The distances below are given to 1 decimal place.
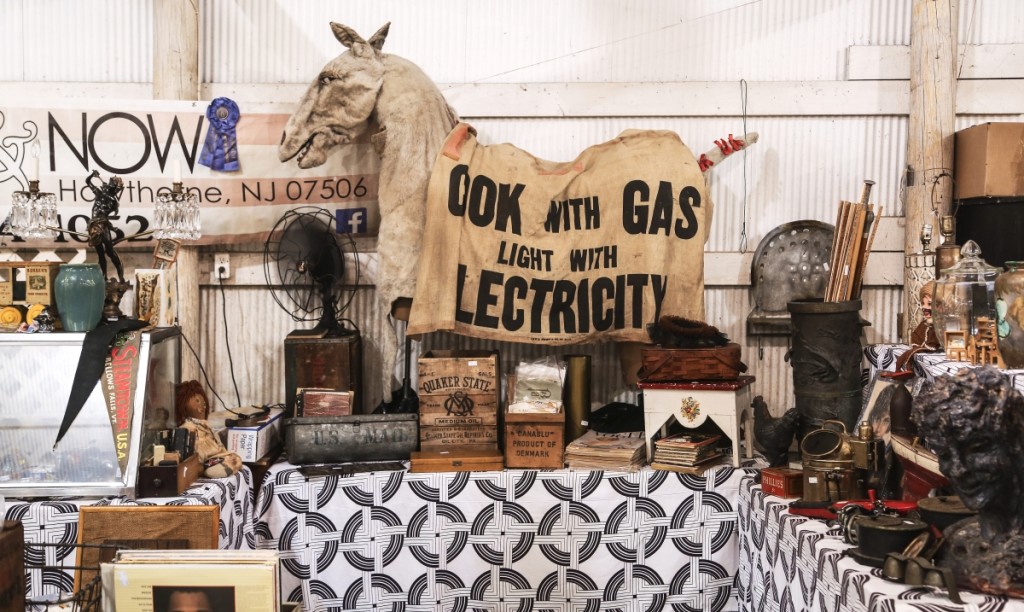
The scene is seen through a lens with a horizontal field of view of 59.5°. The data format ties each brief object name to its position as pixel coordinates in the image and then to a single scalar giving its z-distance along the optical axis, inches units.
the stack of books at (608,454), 165.8
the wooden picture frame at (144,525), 101.4
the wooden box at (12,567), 72.9
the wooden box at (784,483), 147.3
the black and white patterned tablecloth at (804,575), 97.5
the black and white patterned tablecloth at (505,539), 163.2
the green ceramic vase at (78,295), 141.3
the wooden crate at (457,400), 172.1
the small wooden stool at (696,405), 166.2
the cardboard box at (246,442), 168.1
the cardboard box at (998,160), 180.1
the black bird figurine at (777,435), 158.7
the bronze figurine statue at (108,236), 144.8
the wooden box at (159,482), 140.2
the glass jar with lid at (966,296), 121.2
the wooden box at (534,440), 168.2
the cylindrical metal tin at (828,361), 156.3
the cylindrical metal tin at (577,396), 182.1
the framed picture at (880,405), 140.4
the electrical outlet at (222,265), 204.4
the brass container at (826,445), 139.2
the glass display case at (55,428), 139.9
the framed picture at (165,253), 154.7
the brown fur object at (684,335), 168.2
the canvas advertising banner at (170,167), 196.1
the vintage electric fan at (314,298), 182.1
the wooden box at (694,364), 167.2
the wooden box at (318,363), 181.8
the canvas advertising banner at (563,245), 177.8
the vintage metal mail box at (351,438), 171.0
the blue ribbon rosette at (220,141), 198.4
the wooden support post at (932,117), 191.3
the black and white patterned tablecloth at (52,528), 133.1
